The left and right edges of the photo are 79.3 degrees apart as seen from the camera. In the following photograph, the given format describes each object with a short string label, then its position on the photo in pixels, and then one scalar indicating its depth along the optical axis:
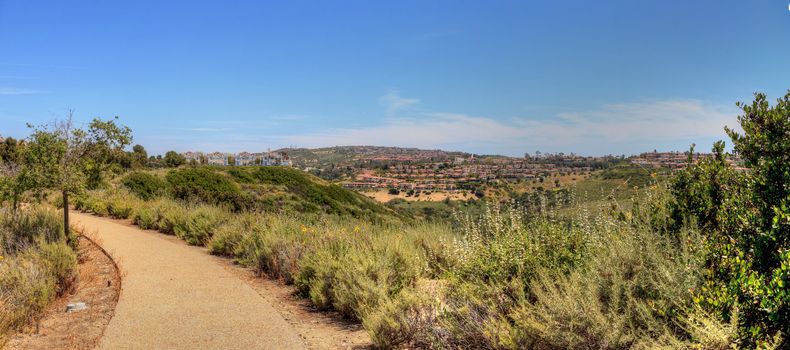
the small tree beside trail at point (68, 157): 9.71
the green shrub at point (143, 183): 29.23
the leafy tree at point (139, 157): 50.77
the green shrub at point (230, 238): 10.85
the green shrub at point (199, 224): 12.23
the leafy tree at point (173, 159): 58.22
